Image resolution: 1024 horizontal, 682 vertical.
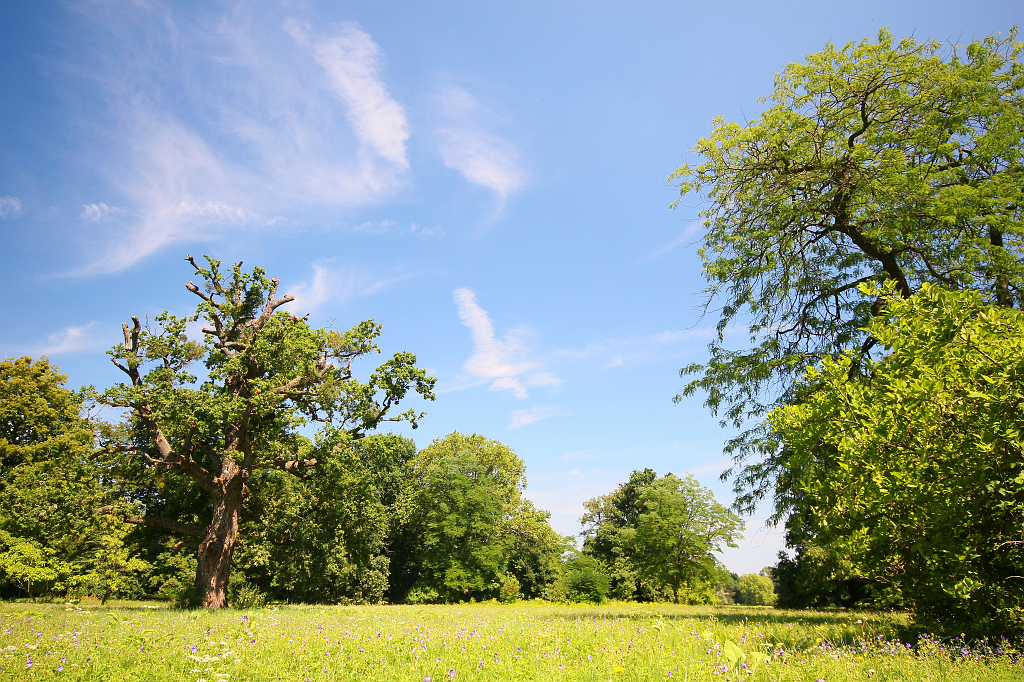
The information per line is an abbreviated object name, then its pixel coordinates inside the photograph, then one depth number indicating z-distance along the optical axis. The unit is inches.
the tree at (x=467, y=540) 1628.9
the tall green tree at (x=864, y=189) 512.4
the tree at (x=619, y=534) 1747.0
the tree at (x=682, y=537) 1473.9
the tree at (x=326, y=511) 801.6
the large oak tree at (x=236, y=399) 736.3
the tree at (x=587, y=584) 1638.8
